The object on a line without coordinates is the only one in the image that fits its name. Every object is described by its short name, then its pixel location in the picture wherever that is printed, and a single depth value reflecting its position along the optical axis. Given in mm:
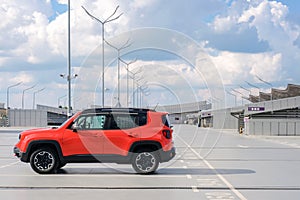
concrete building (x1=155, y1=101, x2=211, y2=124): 105094
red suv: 15016
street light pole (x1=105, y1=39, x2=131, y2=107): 50631
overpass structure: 58562
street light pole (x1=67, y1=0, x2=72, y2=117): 37531
